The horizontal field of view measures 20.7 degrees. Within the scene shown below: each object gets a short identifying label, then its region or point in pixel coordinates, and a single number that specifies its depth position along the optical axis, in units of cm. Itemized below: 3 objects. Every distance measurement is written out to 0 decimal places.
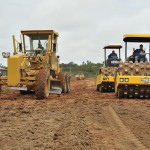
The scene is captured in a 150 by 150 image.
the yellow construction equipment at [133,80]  1519
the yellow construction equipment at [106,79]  2031
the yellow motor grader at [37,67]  1538
